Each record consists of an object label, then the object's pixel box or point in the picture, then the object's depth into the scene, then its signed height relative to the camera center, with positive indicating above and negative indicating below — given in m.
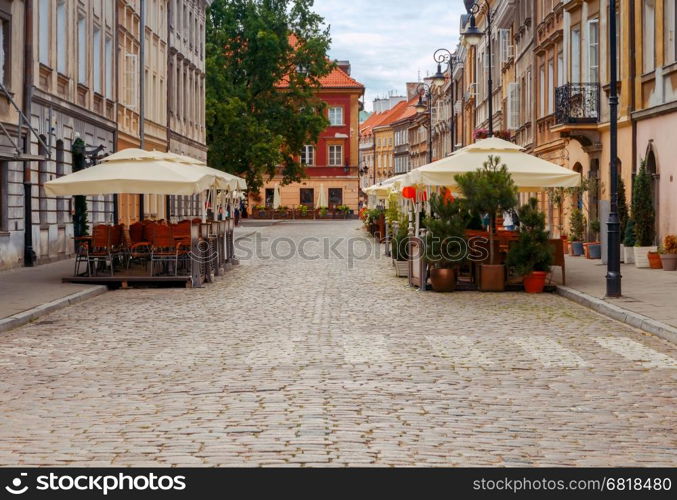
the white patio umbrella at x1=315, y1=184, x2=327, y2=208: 81.31 +2.19
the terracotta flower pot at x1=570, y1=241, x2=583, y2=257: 31.33 -0.51
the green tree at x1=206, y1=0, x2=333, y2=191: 67.75 +9.43
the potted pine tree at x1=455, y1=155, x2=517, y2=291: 20.33 +0.61
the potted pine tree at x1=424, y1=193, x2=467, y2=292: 20.38 -0.30
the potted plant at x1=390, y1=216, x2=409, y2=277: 24.64 -0.40
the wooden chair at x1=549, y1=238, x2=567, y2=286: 20.83 -0.46
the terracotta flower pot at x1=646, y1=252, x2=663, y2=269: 24.45 -0.66
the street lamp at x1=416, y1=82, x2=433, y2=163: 49.92 +5.54
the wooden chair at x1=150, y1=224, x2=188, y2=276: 22.42 -0.25
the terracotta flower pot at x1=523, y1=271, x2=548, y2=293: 20.17 -0.91
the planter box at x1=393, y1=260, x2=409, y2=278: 24.62 -0.84
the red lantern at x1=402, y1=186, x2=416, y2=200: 24.74 +0.84
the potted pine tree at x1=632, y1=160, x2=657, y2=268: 25.75 +0.42
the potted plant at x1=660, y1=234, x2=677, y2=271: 24.02 -0.52
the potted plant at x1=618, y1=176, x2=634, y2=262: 27.58 +0.48
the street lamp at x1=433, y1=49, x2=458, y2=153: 39.16 +5.51
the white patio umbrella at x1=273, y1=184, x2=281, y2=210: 81.88 +2.42
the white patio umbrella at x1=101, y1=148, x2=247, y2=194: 23.20 +1.53
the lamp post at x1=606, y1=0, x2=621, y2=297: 17.52 +0.24
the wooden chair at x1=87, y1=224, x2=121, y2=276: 22.38 -0.28
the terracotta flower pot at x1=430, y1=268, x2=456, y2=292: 20.30 -0.88
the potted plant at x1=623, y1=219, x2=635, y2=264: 26.33 -0.32
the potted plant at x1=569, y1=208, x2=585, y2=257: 31.42 -0.03
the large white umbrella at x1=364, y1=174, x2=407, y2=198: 42.62 +1.67
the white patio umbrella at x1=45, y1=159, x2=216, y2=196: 21.94 +0.95
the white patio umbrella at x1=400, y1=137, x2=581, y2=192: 21.28 +1.14
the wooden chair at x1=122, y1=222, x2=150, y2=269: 22.94 -0.24
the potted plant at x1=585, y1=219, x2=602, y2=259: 28.97 -0.47
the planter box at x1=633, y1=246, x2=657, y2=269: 24.94 -0.59
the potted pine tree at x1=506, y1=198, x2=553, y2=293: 20.02 -0.36
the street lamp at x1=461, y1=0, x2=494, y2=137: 29.14 +5.05
